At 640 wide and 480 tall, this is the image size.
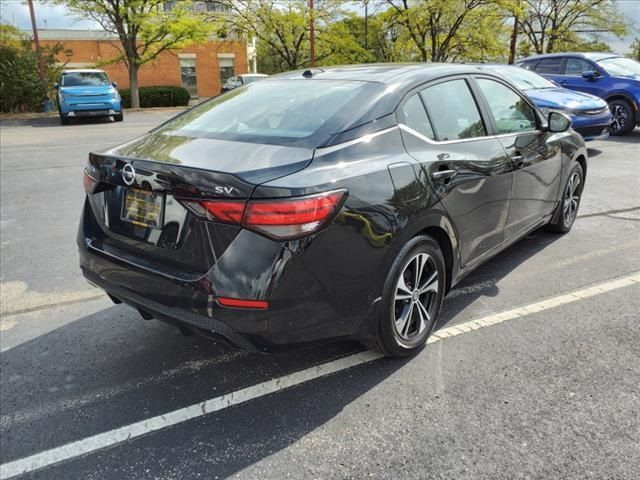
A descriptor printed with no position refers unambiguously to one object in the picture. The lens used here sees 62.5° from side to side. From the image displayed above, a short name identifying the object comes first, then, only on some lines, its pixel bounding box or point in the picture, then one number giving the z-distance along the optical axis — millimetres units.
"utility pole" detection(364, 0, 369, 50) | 25703
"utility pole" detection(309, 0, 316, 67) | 25078
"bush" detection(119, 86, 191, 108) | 27875
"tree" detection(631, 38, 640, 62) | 39697
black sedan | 2271
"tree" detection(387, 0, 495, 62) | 22203
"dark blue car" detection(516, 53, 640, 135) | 11500
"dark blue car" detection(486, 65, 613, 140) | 8820
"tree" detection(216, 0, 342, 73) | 25828
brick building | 36906
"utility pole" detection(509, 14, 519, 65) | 24609
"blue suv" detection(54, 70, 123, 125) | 16438
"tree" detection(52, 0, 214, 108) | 22547
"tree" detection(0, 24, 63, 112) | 21688
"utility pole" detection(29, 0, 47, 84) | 22266
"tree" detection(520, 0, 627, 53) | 30609
